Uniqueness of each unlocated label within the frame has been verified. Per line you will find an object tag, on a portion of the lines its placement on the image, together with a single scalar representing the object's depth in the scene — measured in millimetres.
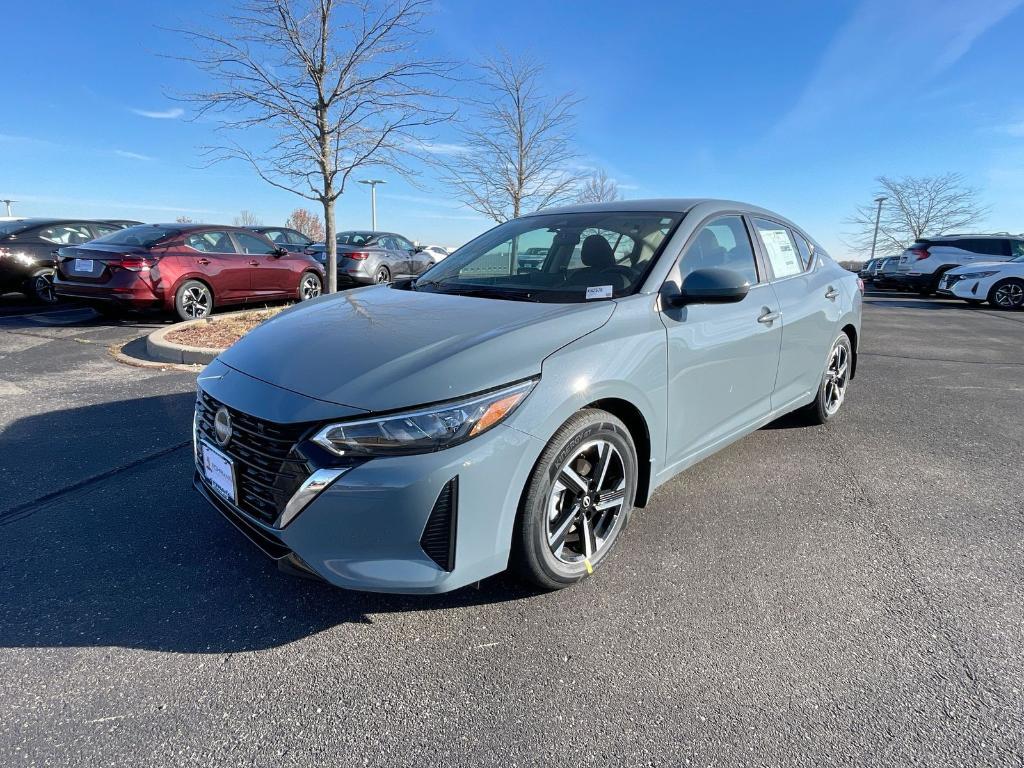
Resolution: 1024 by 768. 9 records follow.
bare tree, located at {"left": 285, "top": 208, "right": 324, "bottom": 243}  72925
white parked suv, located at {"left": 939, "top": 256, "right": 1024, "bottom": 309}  14277
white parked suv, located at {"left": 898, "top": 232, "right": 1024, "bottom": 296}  17547
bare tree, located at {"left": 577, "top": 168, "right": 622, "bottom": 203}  23931
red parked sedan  7789
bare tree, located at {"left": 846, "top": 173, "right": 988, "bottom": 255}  41031
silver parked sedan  13484
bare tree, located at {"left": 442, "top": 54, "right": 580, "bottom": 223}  16312
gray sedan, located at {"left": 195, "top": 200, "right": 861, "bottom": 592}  1908
